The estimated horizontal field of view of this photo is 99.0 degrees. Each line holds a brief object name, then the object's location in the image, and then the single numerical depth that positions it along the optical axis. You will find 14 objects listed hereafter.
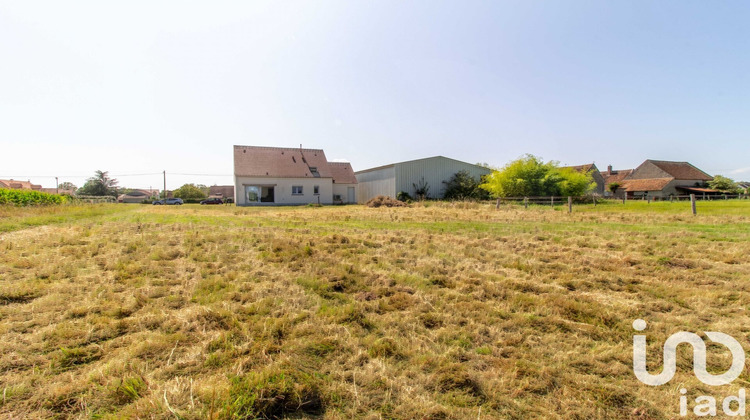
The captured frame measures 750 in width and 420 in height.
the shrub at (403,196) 28.50
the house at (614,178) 53.12
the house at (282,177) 30.20
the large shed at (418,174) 29.53
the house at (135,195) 64.11
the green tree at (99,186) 63.94
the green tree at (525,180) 27.64
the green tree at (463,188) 29.73
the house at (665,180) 47.97
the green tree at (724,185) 47.28
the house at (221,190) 82.35
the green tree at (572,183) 28.84
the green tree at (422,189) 29.91
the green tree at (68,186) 78.31
